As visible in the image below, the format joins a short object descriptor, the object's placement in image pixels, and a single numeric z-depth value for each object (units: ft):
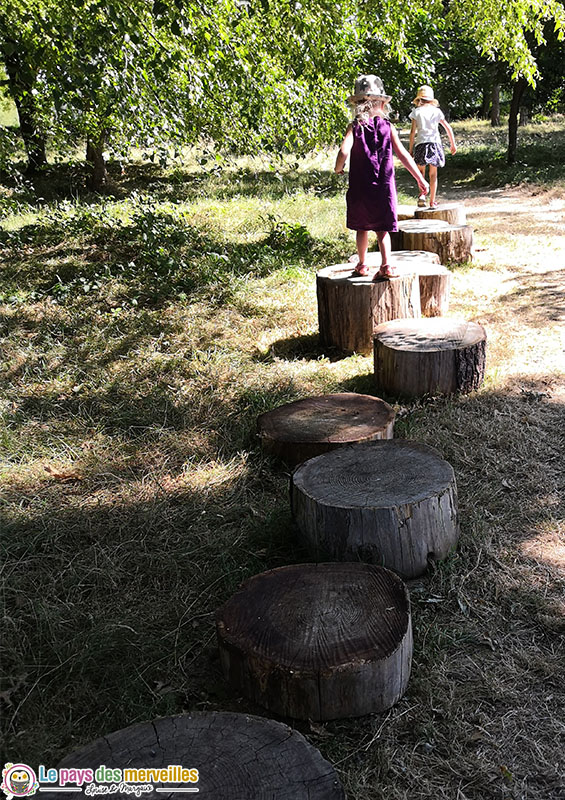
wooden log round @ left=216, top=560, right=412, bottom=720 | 7.25
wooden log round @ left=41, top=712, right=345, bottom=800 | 5.45
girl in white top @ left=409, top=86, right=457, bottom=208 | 29.99
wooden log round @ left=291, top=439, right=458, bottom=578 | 9.32
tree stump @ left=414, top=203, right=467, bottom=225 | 29.19
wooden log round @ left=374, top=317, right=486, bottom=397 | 15.05
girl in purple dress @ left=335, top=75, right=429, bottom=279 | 17.24
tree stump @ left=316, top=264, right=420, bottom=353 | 17.85
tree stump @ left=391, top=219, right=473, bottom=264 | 25.68
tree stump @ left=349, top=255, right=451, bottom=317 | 20.02
